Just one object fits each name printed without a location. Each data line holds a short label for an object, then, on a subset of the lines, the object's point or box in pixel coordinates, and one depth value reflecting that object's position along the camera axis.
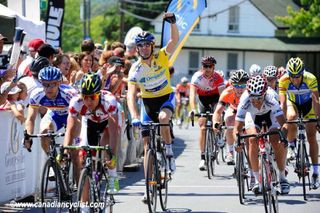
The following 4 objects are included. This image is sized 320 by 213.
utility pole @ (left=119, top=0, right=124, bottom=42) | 61.16
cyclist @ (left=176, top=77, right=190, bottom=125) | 37.31
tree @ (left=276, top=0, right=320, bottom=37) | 60.12
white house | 72.69
